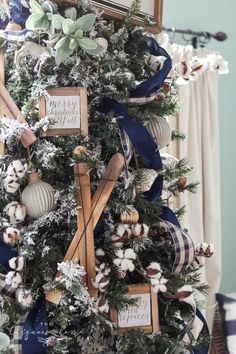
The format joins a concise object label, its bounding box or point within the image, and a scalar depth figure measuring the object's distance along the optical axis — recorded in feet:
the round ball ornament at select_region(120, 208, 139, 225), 7.65
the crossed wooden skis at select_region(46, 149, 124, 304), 7.57
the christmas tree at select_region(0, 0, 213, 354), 7.46
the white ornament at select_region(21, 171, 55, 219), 7.49
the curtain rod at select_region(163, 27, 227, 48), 15.24
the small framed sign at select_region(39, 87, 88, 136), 7.63
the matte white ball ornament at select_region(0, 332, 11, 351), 7.29
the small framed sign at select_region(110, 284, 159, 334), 7.76
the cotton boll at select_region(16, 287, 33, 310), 7.40
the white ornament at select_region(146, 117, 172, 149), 8.19
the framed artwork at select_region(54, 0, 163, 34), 8.09
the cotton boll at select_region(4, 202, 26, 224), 7.47
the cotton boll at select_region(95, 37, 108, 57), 7.72
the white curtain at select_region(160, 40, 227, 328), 14.62
